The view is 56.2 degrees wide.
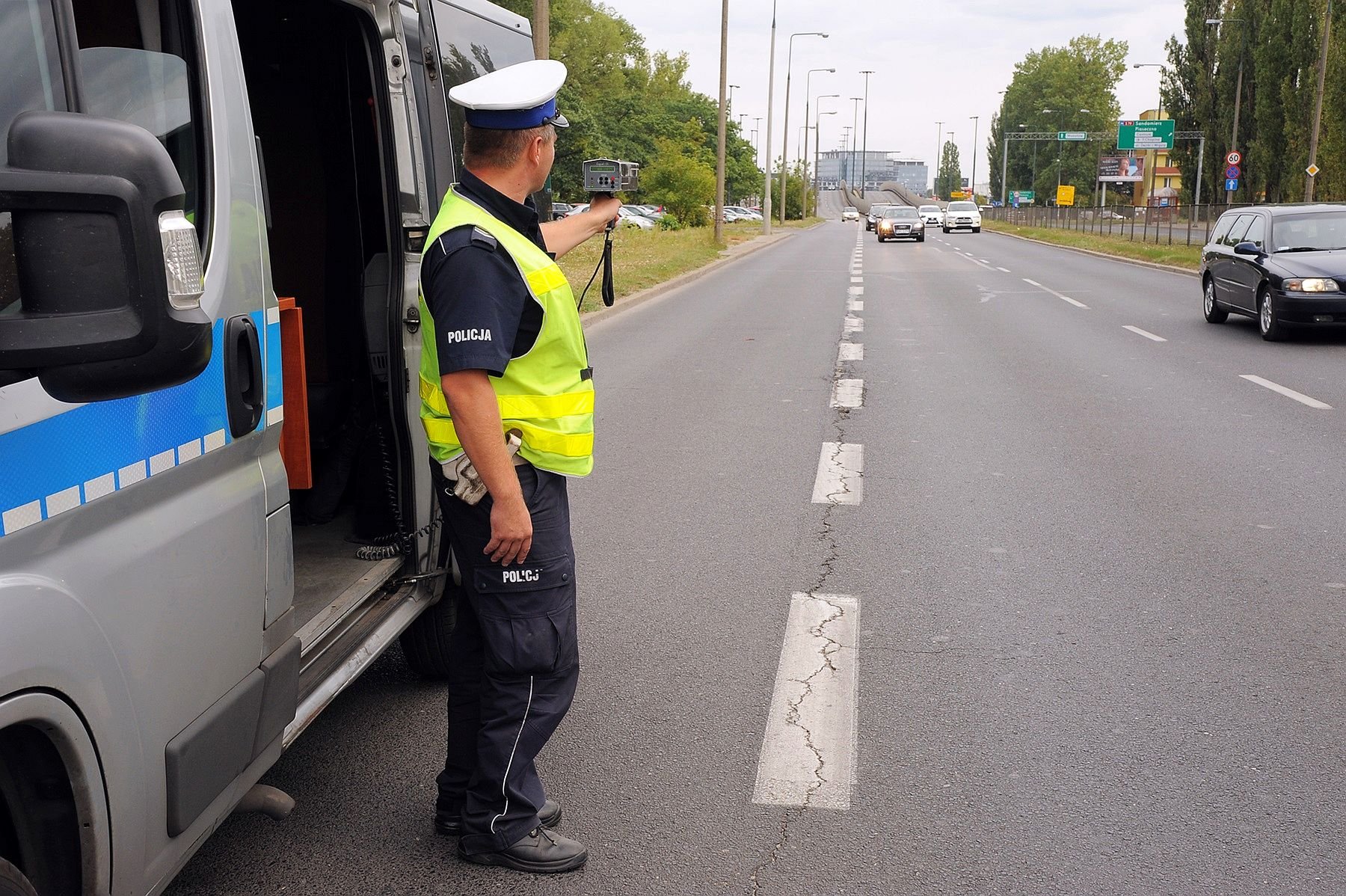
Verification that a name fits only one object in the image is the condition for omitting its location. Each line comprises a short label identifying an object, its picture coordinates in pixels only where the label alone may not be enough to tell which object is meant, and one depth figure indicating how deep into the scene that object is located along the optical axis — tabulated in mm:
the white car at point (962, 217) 65812
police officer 2729
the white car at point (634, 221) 48406
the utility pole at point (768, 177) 54781
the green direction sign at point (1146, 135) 66812
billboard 95581
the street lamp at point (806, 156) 85431
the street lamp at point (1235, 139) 47075
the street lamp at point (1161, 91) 58062
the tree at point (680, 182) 44062
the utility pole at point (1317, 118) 31188
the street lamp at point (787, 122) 65188
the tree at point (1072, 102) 123375
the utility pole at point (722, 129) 35459
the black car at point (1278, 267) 13508
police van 1658
